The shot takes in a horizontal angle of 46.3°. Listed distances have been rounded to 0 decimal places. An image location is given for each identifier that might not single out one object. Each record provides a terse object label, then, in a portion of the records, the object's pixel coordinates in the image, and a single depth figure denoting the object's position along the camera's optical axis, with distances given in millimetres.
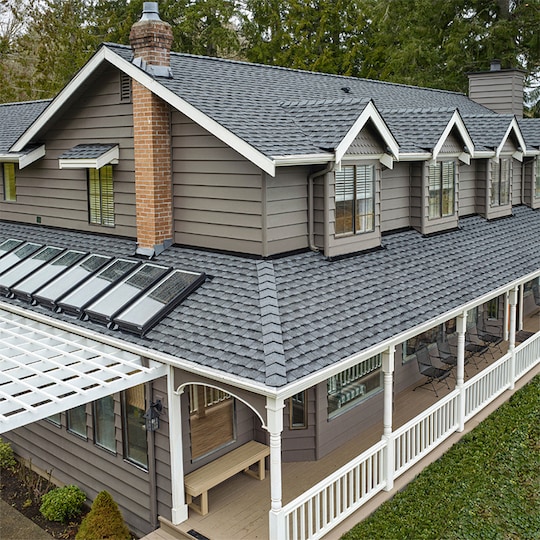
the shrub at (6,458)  11745
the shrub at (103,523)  8492
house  8484
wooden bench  8930
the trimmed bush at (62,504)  9852
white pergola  7488
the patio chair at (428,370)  13055
